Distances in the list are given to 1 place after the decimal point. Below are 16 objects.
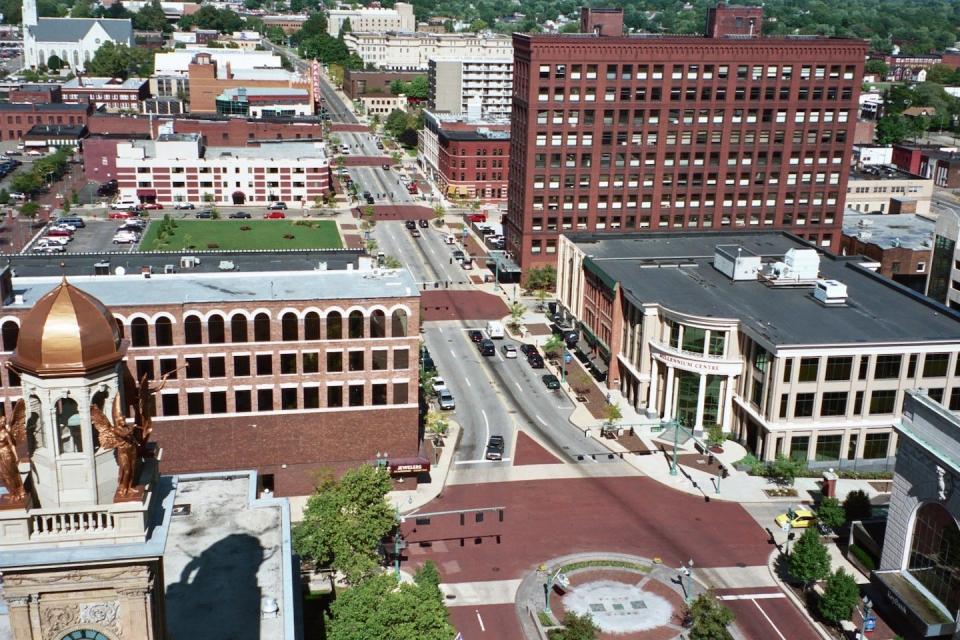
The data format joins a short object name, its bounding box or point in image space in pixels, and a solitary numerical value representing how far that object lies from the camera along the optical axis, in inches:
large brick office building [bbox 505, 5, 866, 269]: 5374.0
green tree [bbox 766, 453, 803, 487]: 3380.9
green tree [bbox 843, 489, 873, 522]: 3112.7
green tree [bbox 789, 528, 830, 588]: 2674.7
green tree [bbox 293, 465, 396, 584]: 2527.1
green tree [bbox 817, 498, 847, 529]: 3038.9
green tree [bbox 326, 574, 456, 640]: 1988.2
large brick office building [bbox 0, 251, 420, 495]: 3061.0
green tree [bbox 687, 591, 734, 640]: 2364.2
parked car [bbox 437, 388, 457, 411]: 4015.8
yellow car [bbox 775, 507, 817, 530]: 3125.0
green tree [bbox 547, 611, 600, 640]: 2367.1
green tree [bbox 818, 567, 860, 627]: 2551.7
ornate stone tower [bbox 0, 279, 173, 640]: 1106.7
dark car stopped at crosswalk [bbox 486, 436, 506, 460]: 3572.6
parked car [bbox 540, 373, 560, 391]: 4279.0
